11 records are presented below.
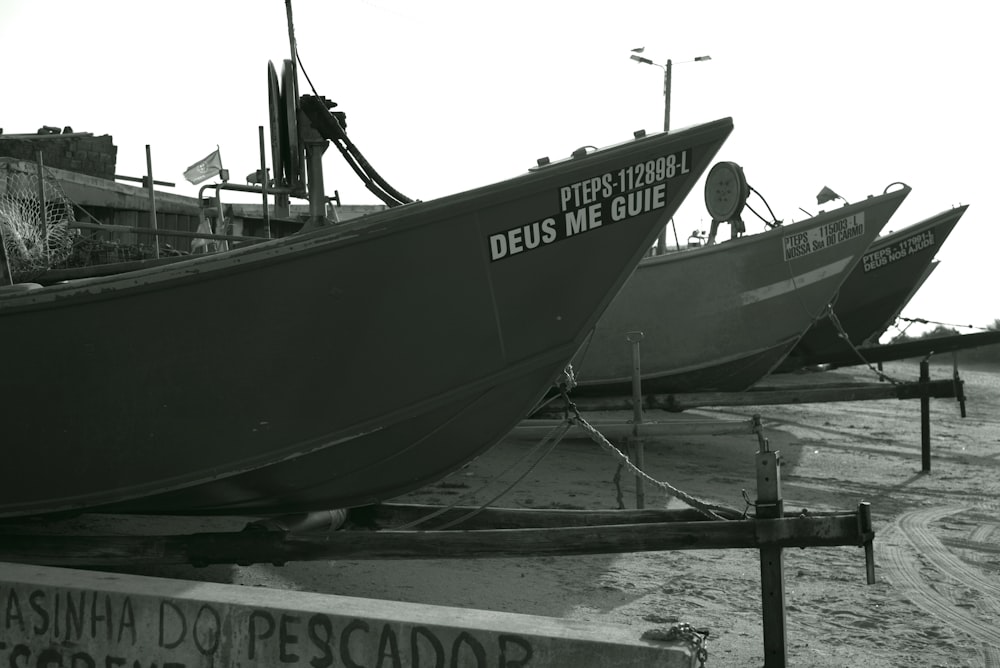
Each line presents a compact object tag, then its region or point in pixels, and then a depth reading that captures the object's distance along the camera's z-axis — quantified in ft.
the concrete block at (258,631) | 10.08
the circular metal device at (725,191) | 36.58
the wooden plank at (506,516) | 15.11
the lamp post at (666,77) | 74.08
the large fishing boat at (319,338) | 15.01
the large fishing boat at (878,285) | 48.37
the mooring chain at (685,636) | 9.91
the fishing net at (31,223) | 26.25
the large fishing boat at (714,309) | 36.37
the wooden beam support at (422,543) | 12.82
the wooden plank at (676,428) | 22.16
